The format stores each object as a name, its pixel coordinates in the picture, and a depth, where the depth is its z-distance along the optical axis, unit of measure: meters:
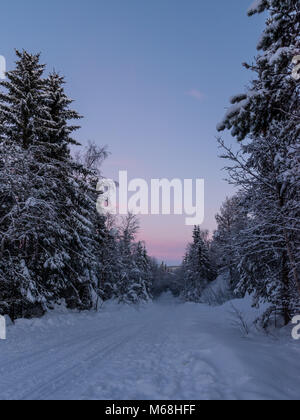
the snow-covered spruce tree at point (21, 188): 9.48
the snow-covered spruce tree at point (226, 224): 31.50
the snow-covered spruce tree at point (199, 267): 45.19
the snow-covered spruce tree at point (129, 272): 32.91
